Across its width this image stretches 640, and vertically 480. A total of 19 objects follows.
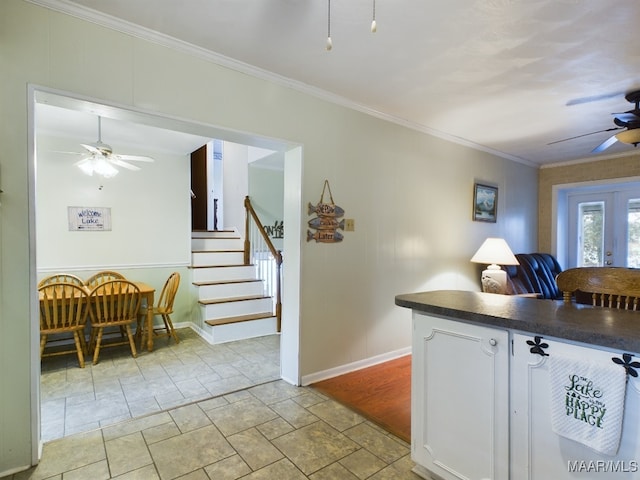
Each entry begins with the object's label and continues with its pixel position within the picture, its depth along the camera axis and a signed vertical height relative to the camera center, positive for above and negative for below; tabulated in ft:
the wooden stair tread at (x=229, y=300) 13.88 -2.85
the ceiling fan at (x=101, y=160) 10.90 +2.56
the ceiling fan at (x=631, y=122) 9.47 +3.24
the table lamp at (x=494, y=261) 12.48 -1.06
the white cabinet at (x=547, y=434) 3.60 -2.48
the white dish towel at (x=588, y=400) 3.61 -1.91
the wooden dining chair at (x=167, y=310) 12.74 -2.95
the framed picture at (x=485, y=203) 14.60 +1.36
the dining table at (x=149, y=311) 12.01 -2.82
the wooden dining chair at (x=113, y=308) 10.97 -2.52
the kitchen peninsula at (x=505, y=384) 3.75 -2.11
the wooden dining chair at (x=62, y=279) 11.72 -1.71
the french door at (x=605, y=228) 15.85 +0.22
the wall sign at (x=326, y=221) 9.43 +0.35
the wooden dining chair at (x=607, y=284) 5.30 -0.84
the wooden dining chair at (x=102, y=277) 13.07 -1.76
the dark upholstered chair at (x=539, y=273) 14.92 -1.88
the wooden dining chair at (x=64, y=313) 10.00 -2.53
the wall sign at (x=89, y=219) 13.25 +0.61
